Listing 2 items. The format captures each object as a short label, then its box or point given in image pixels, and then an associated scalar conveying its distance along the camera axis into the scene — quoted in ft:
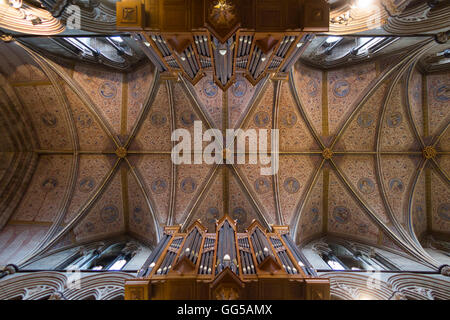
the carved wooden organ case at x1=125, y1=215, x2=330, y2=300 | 16.30
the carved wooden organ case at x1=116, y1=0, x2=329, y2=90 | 15.10
